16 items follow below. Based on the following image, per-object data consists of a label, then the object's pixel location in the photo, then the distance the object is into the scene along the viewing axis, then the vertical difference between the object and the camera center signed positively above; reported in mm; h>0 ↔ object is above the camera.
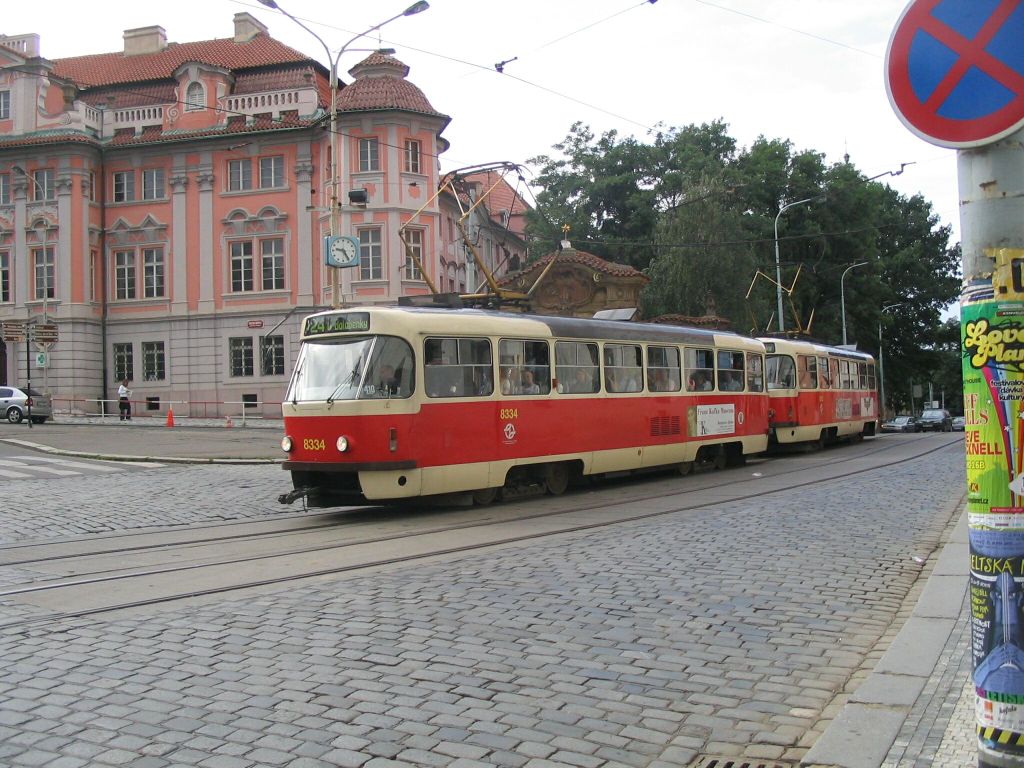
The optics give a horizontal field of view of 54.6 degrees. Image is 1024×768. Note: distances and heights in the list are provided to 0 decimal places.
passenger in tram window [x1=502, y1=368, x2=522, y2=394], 14302 +279
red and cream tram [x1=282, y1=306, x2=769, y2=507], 12523 -5
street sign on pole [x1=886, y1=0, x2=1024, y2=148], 3139 +1044
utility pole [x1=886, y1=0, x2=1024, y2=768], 3121 +365
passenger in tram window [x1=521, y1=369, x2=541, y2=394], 14703 +250
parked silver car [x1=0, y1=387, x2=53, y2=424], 36094 +272
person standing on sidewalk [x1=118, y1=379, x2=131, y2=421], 37762 +307
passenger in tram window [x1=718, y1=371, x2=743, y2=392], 20719 +304
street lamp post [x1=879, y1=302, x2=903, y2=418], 60347 +1157
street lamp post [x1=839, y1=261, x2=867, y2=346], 48094 +4916
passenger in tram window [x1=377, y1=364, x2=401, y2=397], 12602 +279
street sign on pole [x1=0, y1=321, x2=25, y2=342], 38656 +3310
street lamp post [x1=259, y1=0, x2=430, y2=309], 21812 +6651
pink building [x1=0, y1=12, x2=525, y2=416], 40375 +8035
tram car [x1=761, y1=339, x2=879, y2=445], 24741 +95
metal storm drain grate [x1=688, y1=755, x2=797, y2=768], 4199 -1556
